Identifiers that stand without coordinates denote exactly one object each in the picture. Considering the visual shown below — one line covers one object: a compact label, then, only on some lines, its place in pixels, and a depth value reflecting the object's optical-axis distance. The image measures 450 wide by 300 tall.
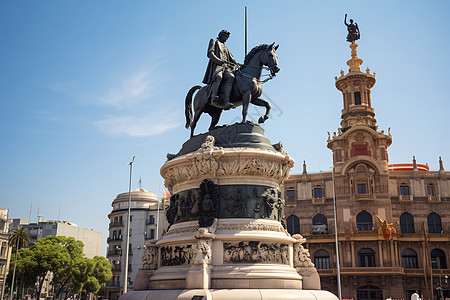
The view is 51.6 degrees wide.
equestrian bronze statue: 15.38
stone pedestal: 12.62
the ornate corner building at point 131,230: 67.44
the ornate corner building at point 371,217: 54.31
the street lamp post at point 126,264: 32.39
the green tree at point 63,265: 52.38
